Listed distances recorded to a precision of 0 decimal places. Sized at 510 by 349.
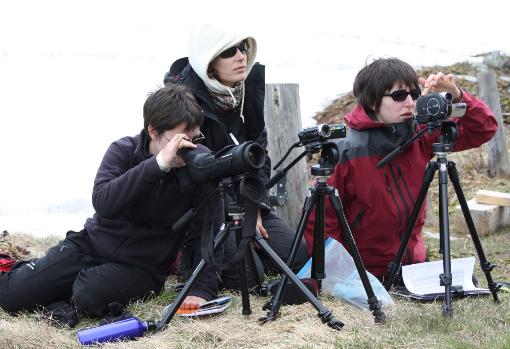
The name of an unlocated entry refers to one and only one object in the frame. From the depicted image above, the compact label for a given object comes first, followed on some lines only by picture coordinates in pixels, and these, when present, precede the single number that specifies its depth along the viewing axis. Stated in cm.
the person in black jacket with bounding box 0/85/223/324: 809
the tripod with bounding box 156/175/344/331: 707
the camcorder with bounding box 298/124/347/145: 729
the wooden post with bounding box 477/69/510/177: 1764
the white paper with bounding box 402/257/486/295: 866
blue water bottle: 721
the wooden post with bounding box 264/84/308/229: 1138
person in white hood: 923
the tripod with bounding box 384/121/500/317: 761
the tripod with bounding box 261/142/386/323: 745
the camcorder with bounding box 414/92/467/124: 773
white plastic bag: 828
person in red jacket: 890
